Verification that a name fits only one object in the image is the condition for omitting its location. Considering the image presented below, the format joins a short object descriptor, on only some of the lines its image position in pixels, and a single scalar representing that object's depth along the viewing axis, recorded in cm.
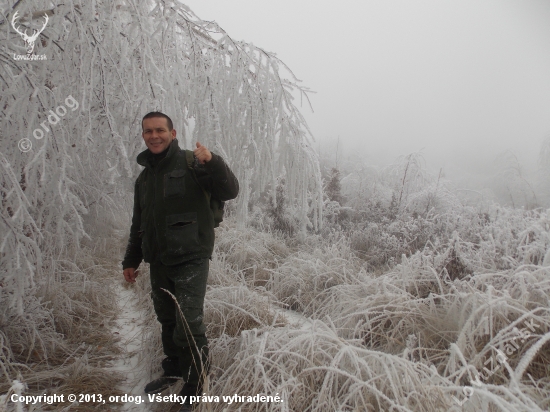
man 196
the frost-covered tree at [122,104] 169
